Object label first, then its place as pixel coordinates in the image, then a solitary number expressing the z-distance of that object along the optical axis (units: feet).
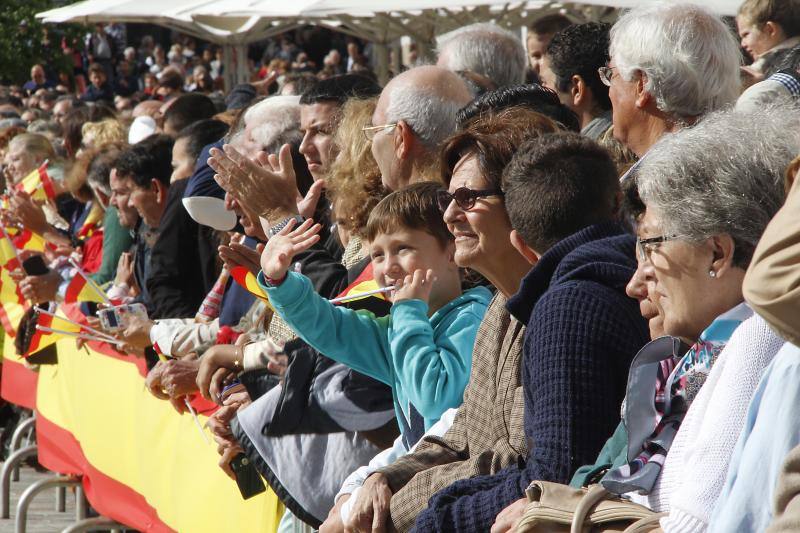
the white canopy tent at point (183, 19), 114.62
